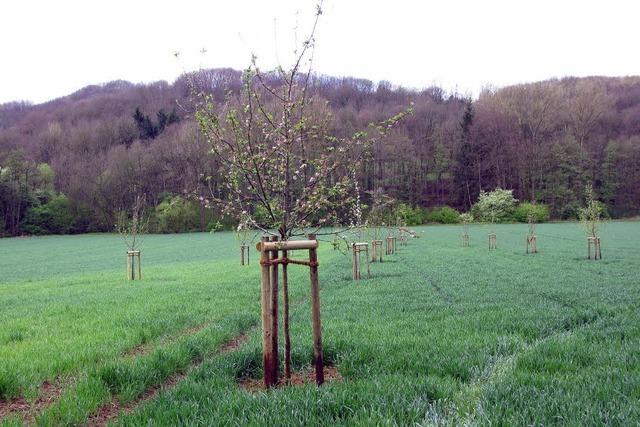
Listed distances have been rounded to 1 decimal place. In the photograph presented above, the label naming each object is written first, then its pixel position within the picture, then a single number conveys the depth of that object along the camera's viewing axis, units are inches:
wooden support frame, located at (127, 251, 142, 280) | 770.4
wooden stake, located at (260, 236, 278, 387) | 201.9
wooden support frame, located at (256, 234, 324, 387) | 201.8
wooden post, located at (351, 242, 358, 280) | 636.0
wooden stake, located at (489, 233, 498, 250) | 1279.8
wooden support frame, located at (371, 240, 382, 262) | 909.5
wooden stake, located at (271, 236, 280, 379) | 209.5
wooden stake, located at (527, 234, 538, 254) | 1077.1
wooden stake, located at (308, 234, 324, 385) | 203.8
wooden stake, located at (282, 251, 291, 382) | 210.2
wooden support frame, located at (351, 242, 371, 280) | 619.7
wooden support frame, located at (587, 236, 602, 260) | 880.1
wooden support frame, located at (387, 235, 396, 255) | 1198.1
